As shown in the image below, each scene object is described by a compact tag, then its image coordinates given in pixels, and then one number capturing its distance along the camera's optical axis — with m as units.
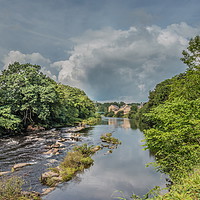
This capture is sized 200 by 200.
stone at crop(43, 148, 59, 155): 14.72
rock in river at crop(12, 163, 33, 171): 10.75
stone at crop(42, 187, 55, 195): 7.91
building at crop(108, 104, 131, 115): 120.66
